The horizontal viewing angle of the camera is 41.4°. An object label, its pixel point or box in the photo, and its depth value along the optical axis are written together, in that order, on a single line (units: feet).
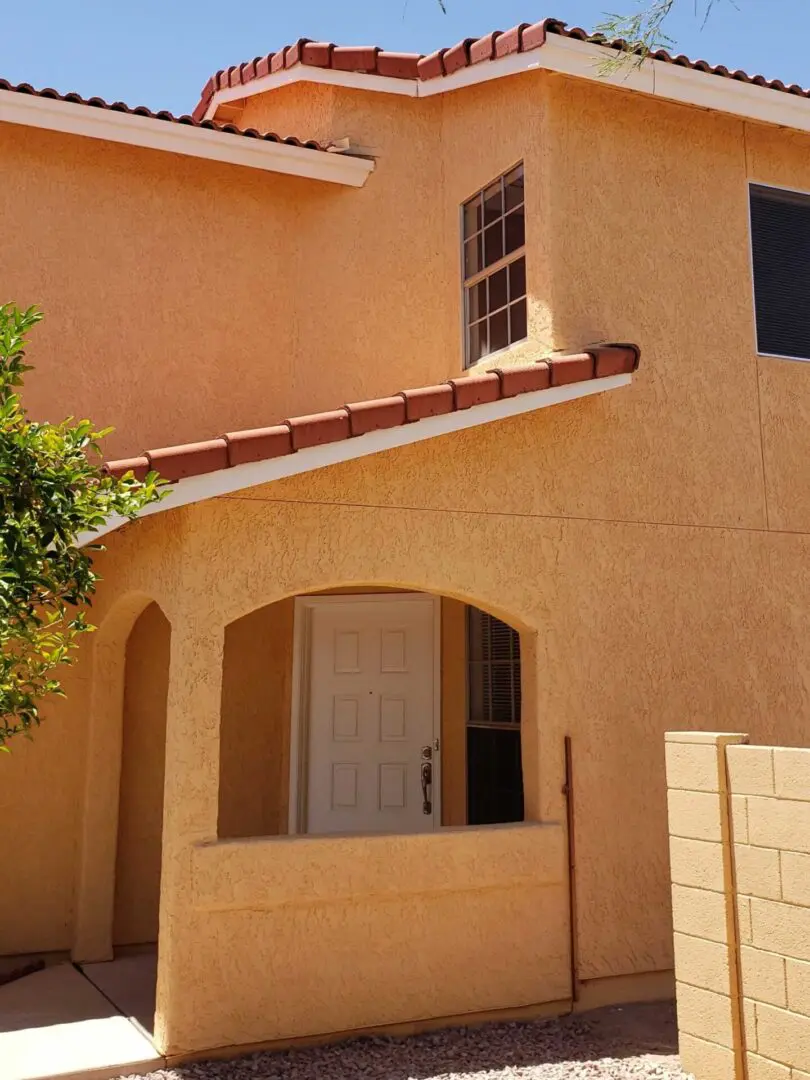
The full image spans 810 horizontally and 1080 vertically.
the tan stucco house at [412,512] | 23.21
